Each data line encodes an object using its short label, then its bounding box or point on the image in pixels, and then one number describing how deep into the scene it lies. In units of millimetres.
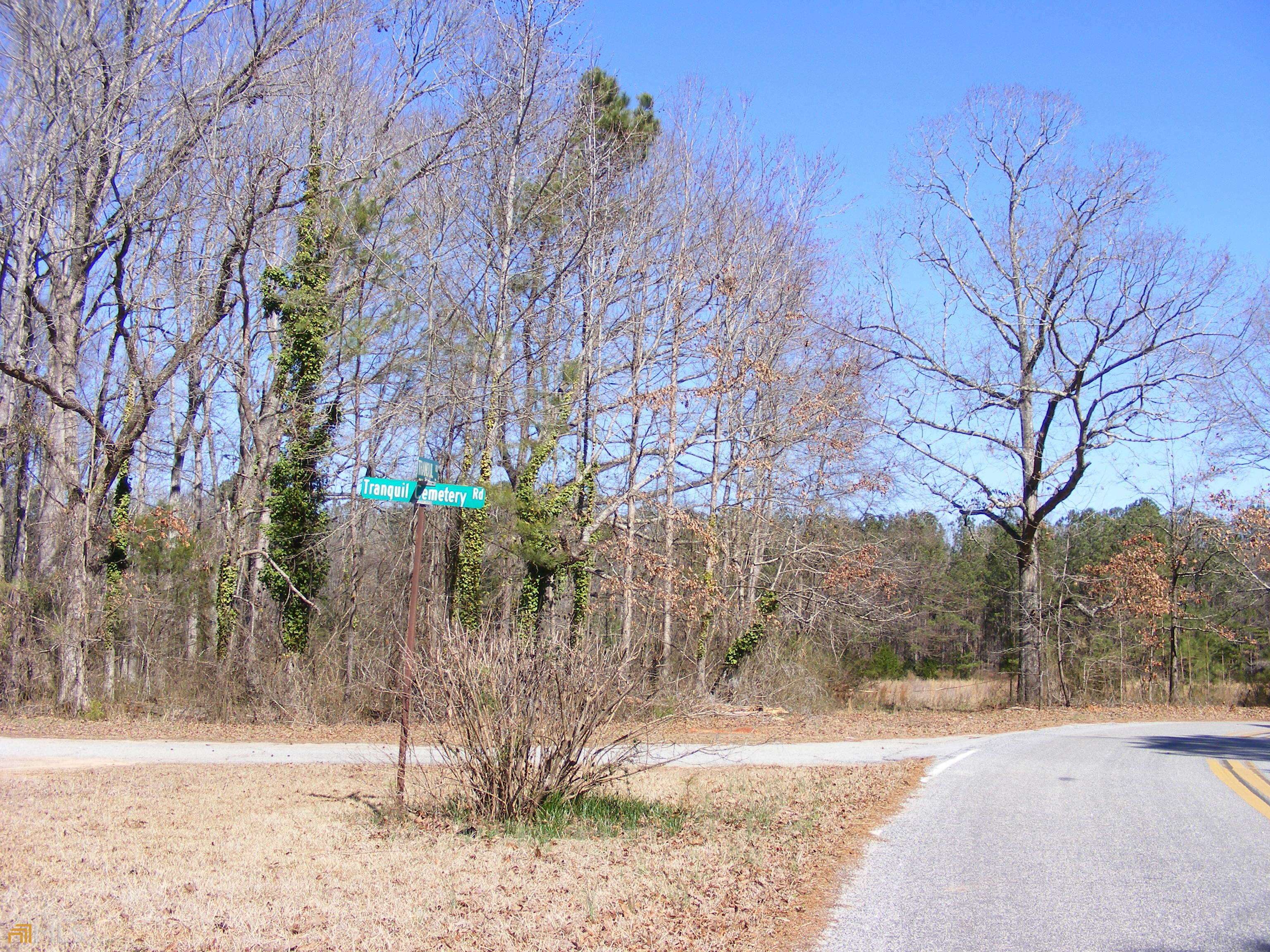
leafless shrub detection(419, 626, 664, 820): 7293
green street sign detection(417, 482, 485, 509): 8234
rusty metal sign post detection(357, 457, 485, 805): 7945
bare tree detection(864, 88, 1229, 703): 21969
